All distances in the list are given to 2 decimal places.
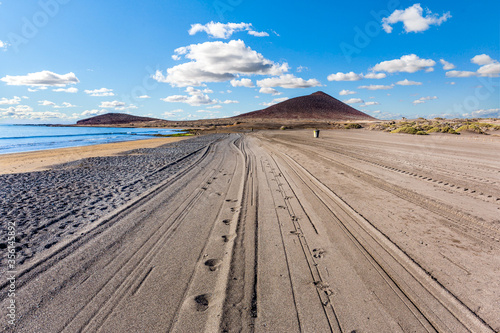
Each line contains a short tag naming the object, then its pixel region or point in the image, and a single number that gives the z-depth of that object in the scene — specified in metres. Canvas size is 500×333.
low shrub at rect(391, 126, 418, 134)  29.73
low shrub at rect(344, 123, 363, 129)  55.49
